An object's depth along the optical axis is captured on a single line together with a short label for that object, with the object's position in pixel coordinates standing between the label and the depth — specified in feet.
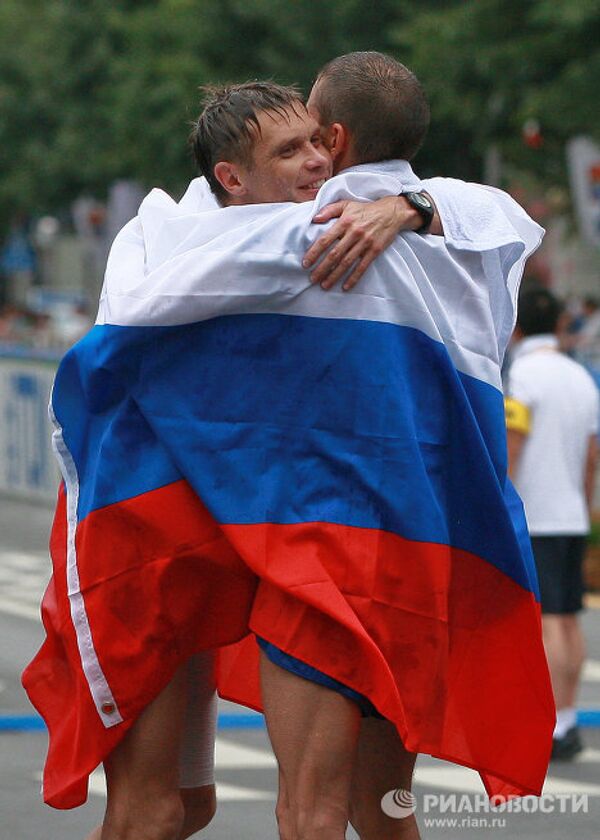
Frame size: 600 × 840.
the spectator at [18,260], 292.81
